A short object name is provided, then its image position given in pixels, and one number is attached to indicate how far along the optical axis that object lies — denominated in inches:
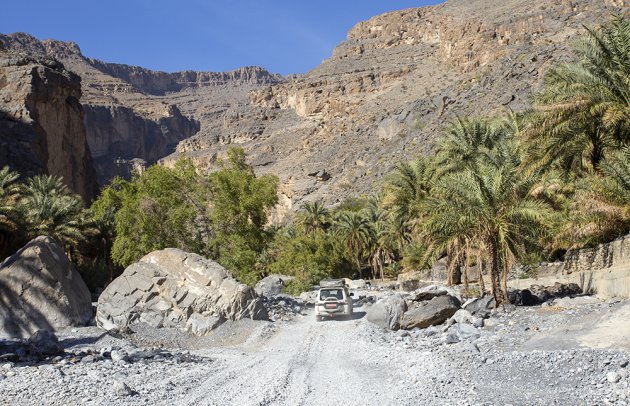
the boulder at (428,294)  734.5
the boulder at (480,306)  601.3
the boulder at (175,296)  637.9
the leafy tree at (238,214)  957.8
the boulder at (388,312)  639.1
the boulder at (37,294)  603.5
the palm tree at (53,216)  1247.5
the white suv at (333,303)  772.0
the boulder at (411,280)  1244.2
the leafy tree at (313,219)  2178.9
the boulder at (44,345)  463.8
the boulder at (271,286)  1192.1
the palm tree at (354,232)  1900.8
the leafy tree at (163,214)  989.8
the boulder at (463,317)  559.9
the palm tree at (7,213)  1113.4
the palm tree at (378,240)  1787.8
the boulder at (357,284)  1509.0
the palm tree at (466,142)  1086.4
